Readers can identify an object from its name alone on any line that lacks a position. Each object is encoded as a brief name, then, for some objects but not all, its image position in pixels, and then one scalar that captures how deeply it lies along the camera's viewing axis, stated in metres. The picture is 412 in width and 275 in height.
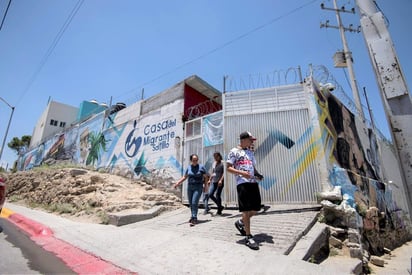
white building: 28.48
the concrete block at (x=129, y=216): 5.95
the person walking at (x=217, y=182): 6.18
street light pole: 16.75
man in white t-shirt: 3.41
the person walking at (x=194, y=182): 5.27
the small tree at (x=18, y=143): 35.16
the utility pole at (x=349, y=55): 11.14
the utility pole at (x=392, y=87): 2.90
